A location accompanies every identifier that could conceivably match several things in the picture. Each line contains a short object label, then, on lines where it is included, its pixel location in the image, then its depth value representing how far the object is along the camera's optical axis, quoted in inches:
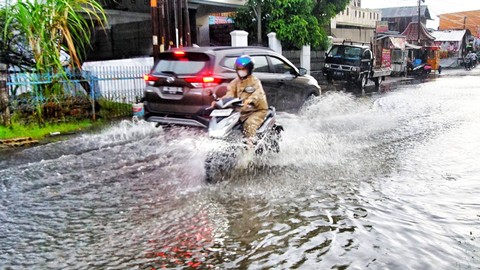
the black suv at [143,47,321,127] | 281.1
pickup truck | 828.6
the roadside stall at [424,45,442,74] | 1493.5
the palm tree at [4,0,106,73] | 370.9
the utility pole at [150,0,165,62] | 467.2
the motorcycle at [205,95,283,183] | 228.8
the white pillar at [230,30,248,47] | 677.3
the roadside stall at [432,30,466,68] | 2011.6
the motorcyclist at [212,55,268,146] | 241.0
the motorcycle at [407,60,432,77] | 1309.1
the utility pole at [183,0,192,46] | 537.0
